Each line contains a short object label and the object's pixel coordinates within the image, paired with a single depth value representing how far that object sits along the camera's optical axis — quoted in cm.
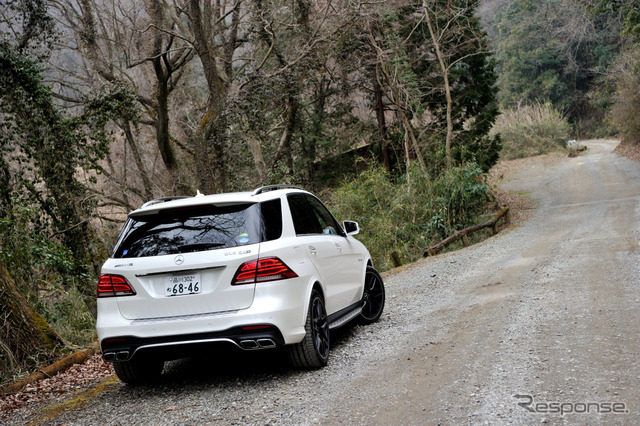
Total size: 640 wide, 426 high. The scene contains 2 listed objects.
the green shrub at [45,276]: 1003
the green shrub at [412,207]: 1892
